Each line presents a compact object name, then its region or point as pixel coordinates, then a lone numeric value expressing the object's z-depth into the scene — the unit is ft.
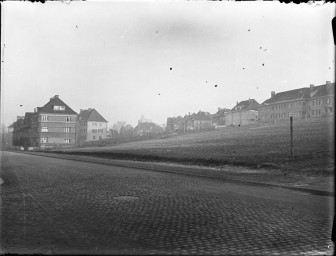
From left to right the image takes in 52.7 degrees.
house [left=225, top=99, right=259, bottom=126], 397.39
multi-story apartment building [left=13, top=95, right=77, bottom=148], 281.74
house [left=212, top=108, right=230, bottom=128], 495.82
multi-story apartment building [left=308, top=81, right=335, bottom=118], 269.64
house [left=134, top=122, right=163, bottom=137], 515.99
